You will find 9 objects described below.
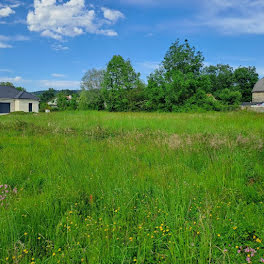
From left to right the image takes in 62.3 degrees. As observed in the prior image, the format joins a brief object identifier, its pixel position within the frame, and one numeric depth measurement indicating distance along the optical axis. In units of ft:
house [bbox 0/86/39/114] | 136.98
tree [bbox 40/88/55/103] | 361.18
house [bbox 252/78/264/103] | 202.80
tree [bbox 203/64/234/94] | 230.89
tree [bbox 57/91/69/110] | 191.44
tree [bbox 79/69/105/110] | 128.67
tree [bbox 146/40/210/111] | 85.46
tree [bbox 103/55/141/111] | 109.09
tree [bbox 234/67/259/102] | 230.68
